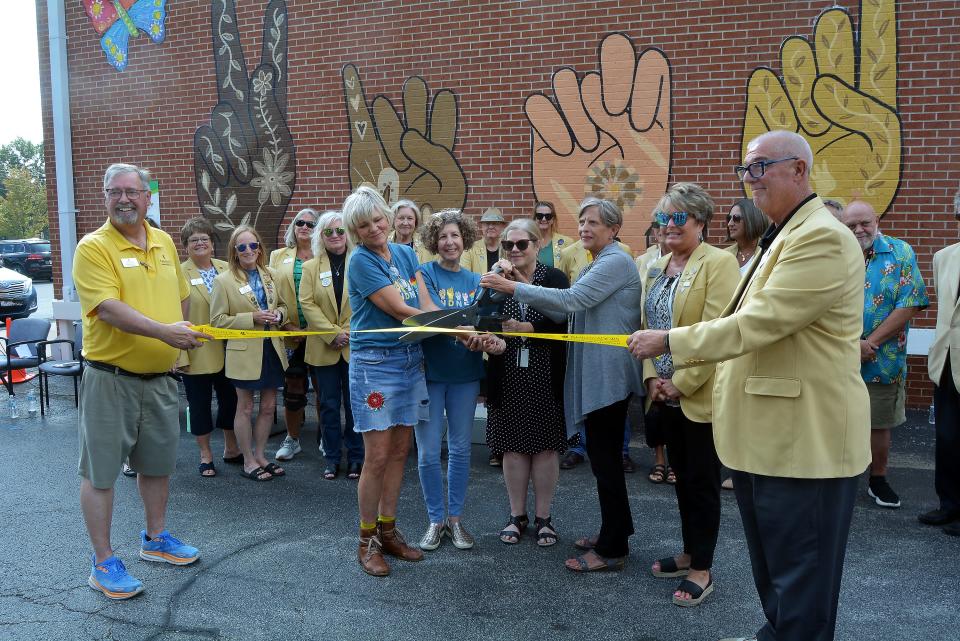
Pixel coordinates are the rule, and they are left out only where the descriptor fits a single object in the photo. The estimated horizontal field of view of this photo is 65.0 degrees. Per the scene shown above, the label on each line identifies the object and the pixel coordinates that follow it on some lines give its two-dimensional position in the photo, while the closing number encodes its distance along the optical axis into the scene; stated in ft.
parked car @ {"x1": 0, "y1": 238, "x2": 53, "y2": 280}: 113.29
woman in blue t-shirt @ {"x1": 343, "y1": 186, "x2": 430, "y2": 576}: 13.69
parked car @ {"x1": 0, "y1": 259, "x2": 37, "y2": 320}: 56.54
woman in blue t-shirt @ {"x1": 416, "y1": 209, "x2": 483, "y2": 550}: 14.96
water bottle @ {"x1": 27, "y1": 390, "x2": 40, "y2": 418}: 27.27
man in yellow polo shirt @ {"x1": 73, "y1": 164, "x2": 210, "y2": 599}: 12.94
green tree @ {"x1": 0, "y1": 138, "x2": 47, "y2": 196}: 270.32
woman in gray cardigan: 13.60
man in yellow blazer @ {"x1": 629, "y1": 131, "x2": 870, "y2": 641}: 8.84
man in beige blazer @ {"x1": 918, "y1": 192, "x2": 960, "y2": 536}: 16.19
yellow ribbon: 13.12
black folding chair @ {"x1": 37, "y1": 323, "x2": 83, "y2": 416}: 26.73
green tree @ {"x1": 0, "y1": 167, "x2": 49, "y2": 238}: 172.35
